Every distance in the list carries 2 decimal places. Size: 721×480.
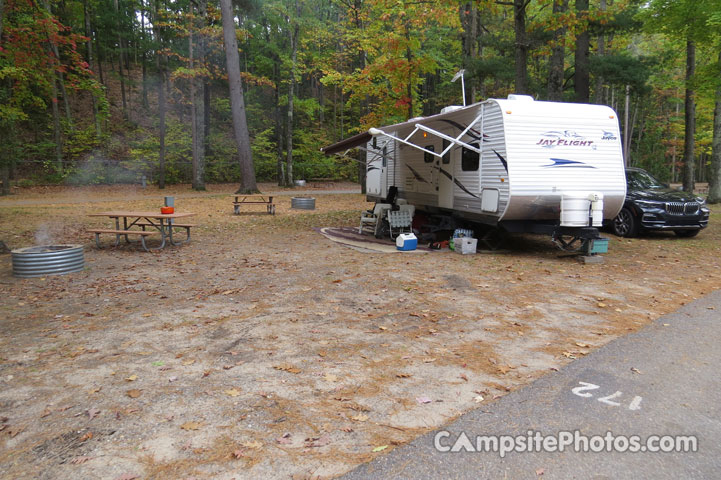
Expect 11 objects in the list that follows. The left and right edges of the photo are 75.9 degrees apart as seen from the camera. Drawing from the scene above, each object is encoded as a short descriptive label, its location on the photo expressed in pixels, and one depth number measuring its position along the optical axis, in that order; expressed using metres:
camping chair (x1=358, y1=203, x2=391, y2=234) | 11.09
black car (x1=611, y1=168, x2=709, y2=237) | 10.95
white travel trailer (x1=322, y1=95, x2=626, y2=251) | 8.25
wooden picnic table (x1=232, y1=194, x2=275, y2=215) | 15.11
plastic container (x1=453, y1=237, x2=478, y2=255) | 9.12
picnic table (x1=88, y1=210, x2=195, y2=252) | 8.76
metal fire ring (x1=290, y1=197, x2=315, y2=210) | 16.78
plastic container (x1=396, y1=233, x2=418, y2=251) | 9.41
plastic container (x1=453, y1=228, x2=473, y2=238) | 9.53
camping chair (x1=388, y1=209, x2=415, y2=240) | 10.69
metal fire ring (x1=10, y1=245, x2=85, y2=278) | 6.78
